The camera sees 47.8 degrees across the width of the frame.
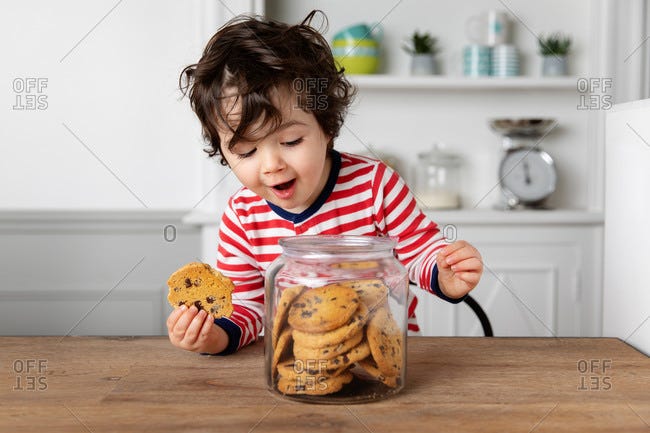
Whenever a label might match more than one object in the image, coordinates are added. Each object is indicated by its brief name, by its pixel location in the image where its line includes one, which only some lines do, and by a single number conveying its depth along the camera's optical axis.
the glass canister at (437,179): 2.55
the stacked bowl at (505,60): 2.54
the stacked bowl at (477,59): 2.52
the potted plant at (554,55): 2.55
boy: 0.98
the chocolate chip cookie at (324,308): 0.76
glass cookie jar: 0.77
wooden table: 0.74
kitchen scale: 2.53
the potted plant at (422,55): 2.53
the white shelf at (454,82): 2.46
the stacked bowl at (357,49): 2.48
